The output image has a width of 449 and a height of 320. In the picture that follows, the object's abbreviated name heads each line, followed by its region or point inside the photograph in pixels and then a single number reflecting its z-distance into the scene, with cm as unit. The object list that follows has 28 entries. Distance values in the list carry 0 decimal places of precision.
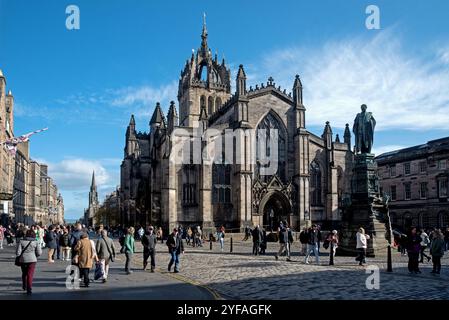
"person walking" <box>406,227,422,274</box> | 1553
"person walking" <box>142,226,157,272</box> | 1623
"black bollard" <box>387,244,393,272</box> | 1587
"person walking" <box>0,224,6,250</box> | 2914
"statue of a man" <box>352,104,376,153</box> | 2303
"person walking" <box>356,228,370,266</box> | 1759
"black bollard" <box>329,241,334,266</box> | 1819
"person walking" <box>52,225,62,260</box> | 2209
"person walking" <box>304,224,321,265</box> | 1945
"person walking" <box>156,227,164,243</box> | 3524
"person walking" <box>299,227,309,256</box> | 2000
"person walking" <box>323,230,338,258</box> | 1859
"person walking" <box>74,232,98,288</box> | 1208
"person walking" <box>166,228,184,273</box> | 1647
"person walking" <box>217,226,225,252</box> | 2906
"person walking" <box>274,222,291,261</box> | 2152
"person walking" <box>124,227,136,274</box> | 1532
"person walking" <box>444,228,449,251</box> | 2952
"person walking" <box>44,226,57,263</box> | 2009
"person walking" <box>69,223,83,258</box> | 1687
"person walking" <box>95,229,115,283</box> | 1309
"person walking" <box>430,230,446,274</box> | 1562
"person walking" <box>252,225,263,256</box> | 2486
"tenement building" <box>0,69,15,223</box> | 4838
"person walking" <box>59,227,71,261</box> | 2079
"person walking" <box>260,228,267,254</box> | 2514
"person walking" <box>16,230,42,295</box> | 1071
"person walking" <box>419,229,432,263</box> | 2050
